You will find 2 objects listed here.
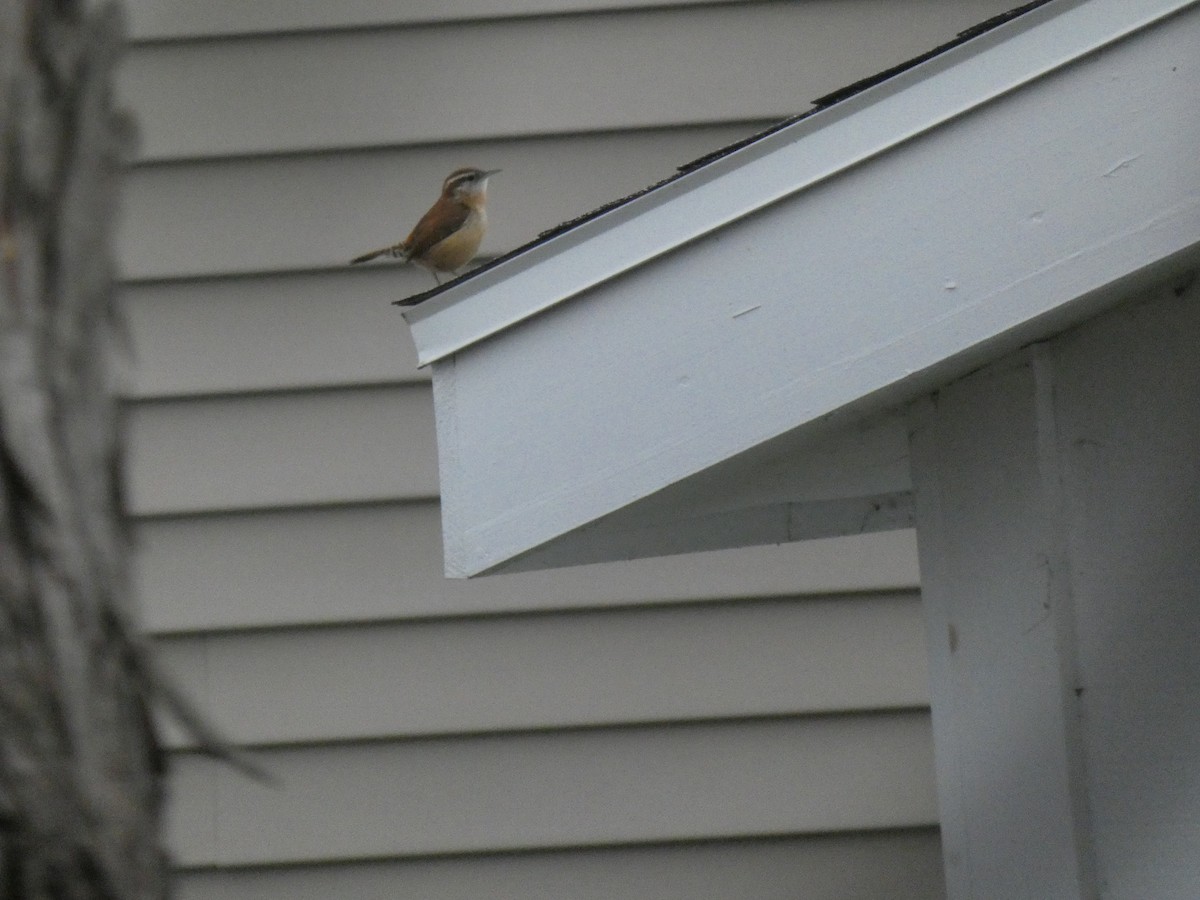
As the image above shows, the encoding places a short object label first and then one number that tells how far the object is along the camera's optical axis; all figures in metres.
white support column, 12.56
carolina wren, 14.32
